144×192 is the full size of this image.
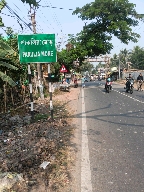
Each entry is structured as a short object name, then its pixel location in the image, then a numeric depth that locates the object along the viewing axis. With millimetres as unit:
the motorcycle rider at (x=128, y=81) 13205
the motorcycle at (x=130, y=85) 12958
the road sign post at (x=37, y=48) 5091
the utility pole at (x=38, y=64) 10850
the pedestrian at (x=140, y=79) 15001
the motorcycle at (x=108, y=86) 13659
